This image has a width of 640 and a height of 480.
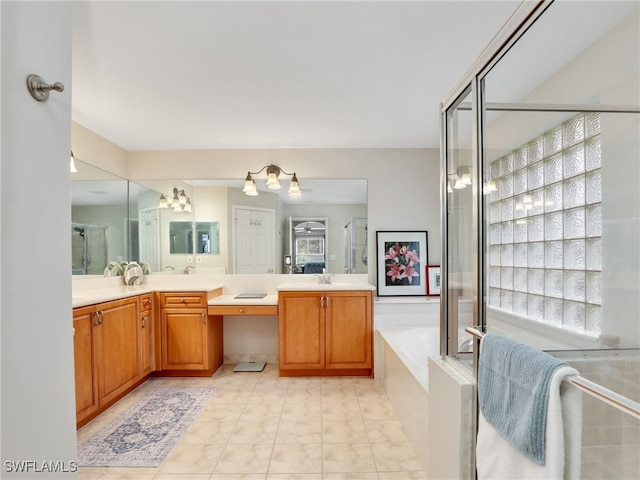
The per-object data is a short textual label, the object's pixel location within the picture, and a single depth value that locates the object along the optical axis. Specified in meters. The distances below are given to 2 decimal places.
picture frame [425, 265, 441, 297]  3.55
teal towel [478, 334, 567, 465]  0.83
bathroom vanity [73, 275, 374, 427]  3.15
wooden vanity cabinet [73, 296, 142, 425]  2.21
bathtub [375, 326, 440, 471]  1.90
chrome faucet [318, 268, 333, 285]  3.55
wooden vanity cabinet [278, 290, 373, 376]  3.15
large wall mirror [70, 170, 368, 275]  3.62
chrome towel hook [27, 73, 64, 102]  0.84
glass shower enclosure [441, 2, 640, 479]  1.32
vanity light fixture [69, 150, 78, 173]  2.69
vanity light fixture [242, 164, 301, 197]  3.42
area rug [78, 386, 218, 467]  1.97
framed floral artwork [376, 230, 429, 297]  3.58
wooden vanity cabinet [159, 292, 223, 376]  3.15
